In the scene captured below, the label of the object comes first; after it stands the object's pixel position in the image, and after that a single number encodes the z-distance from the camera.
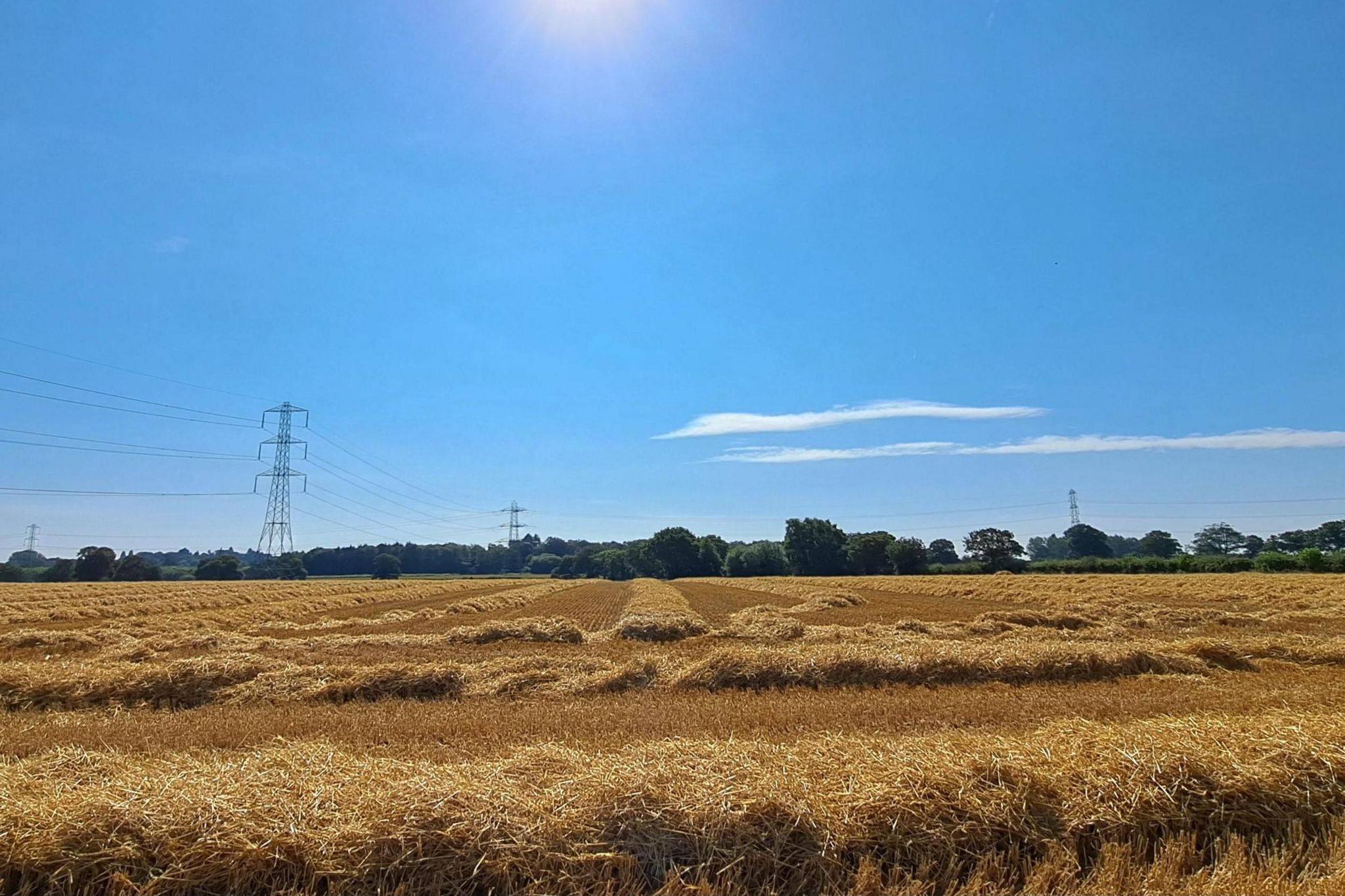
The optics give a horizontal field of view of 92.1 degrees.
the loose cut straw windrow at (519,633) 18.34
